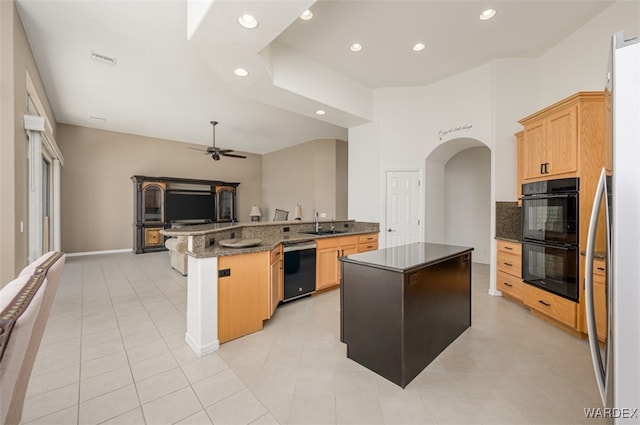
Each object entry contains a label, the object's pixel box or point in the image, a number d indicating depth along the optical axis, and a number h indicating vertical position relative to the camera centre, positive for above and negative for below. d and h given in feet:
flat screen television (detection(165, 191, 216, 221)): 24.59 +0.46
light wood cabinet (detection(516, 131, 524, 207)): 11.46 +2.13
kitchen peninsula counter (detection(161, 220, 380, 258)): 7.82 -1.04
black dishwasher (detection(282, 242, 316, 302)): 11.12 -2.62
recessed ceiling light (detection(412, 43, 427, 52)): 11.46 +7.32
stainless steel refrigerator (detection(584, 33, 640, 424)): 2.69 -0.22
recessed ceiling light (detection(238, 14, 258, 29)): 7.16 +5.33
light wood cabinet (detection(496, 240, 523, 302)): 10.99 -2.57
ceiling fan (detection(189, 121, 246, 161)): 19.87 +4.48
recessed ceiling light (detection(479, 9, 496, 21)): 9.47 +7.26
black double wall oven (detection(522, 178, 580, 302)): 8.57 -0.89
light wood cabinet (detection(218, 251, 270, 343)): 8.02 -2.70
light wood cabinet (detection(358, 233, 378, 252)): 14.50 -1.81
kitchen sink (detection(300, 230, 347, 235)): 13.92 -1.20
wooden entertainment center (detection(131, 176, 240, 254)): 22.95 +0.56
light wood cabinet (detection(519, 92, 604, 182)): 8.39 +2.63
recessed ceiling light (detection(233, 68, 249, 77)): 10.00 +5.42
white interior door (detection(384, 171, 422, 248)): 15.42 +0.15
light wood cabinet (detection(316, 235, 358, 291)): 12.37 -2.32
